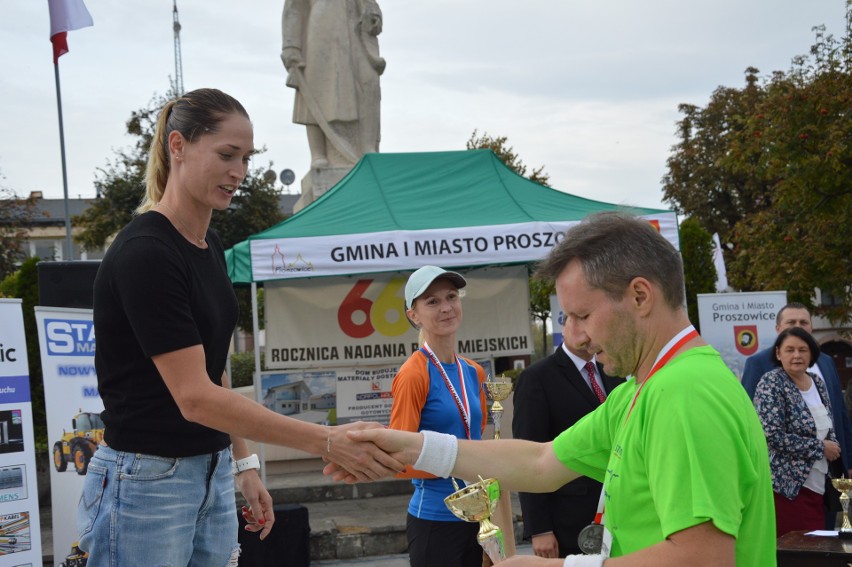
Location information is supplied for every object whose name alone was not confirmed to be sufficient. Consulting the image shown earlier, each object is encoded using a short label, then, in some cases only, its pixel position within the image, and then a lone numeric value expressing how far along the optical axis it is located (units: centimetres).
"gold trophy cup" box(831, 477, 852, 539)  418
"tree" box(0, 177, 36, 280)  2466
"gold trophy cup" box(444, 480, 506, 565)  257
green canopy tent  896
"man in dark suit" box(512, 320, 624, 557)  456
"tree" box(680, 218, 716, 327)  1588
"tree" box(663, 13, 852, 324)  1803
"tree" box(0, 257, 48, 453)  992
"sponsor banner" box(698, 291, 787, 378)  1109
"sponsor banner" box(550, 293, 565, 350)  1015
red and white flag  965
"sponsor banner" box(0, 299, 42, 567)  574
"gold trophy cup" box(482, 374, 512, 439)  533
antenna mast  4206
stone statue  1241
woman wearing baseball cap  428
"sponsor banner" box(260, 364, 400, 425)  1038
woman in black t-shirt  262
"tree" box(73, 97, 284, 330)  2555
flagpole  936
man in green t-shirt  188
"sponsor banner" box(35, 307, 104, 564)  621
